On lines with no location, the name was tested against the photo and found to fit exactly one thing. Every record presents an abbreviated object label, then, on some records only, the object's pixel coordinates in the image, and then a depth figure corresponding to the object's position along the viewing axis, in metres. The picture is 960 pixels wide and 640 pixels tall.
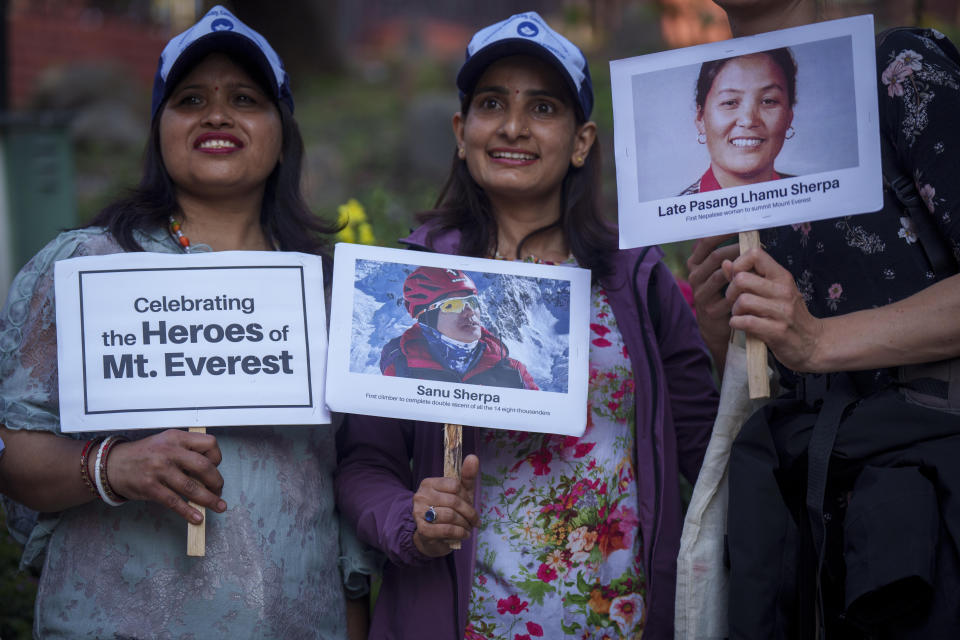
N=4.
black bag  2.10
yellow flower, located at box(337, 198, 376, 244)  4.43
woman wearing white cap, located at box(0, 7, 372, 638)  2.45
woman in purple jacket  2.61
